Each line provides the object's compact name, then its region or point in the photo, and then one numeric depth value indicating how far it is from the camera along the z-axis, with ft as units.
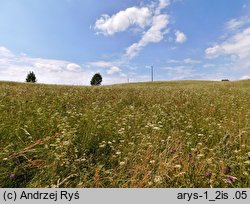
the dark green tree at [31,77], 283.26
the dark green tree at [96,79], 347.11
